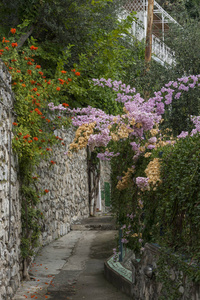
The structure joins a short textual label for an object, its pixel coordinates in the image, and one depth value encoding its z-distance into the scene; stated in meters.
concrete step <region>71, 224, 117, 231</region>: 13.96
